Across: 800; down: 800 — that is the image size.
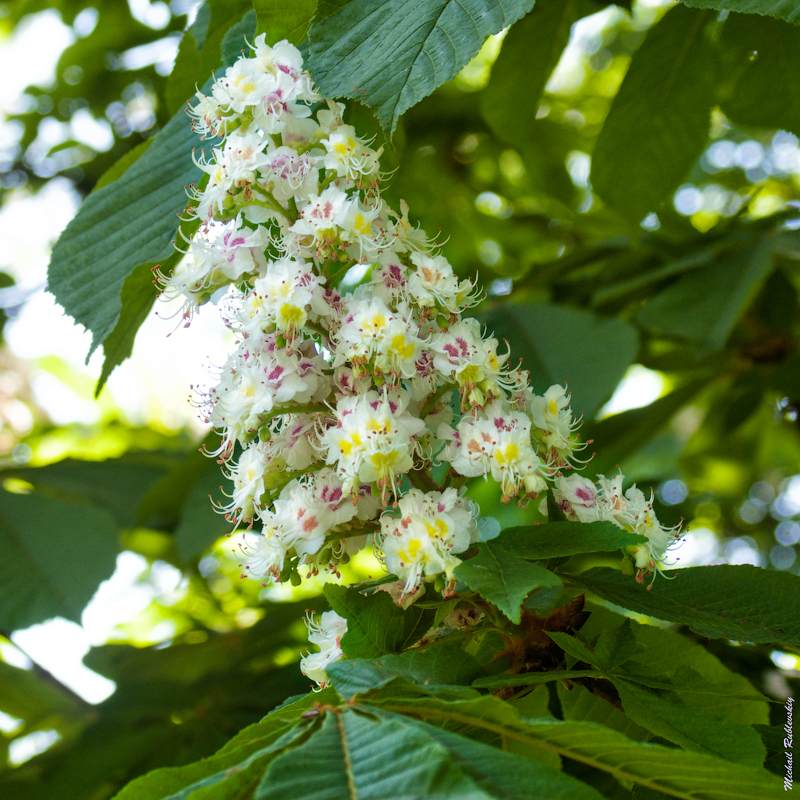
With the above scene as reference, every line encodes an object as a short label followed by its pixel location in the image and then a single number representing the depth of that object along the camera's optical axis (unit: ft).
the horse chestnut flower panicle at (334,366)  1.83
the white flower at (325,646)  1.91
